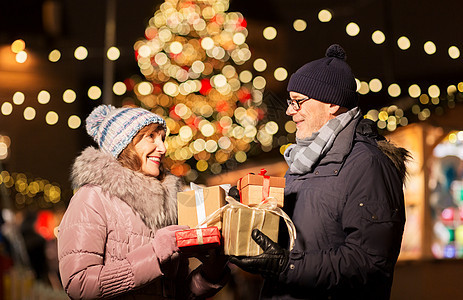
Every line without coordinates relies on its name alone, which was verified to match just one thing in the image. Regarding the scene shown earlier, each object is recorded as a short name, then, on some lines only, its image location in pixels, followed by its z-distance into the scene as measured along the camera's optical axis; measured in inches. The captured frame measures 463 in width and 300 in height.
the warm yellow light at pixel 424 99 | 270.5
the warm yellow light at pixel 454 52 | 202.8
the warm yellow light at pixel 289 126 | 302.9
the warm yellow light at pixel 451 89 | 243.7
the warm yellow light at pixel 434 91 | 243.9
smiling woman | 120.7
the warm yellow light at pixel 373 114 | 263.1
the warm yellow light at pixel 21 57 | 259.1
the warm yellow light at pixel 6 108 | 285.7
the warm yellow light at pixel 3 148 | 544.1
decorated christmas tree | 331.6
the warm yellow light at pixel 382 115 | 268.7
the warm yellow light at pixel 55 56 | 270.2
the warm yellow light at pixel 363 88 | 259.3
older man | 107.7
